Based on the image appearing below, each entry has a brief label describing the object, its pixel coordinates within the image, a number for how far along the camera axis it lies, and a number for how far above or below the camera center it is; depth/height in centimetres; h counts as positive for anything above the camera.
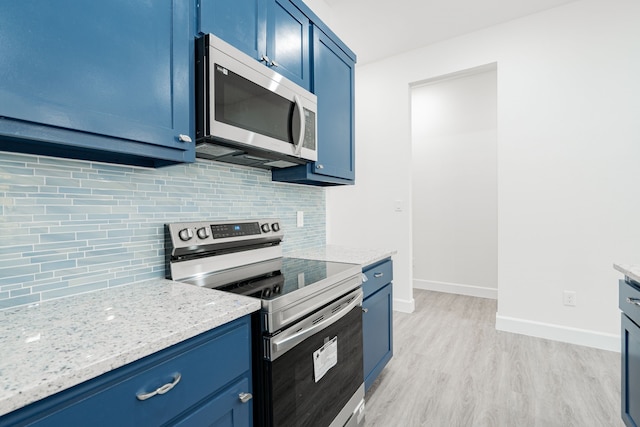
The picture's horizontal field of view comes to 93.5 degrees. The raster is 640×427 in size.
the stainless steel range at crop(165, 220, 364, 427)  99 -40
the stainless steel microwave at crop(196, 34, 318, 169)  115 +45
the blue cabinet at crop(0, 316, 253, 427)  57 -41
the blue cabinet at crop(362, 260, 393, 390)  176 -69
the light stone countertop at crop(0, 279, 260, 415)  55 -29
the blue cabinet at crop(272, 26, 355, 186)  186 +64
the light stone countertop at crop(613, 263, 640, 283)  118 -26
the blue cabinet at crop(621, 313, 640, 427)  124 -72
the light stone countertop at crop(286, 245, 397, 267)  178 -29
